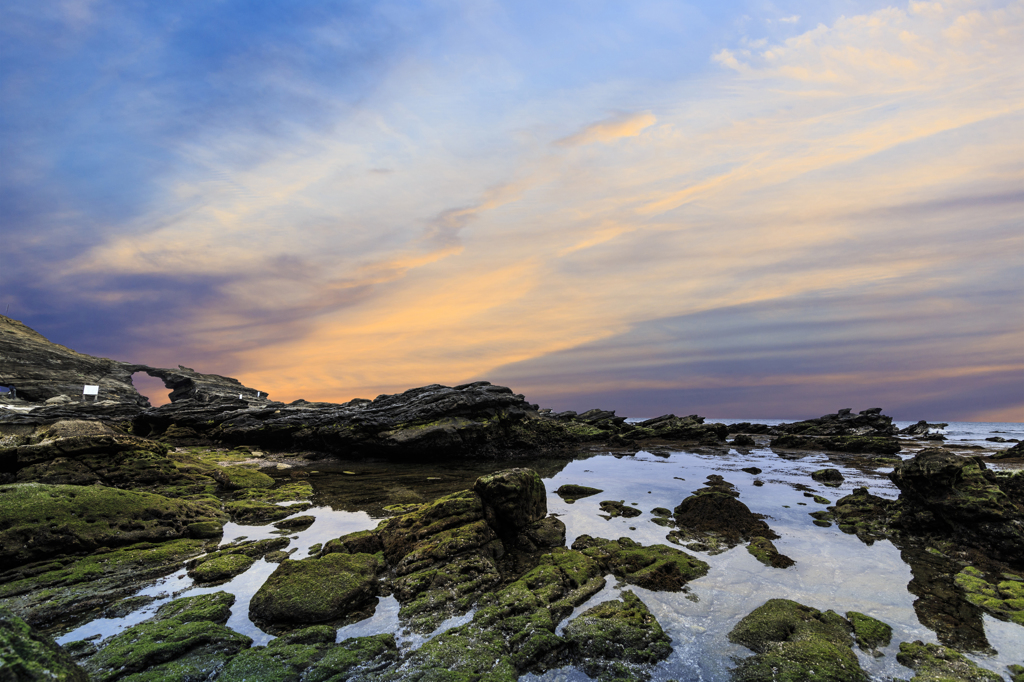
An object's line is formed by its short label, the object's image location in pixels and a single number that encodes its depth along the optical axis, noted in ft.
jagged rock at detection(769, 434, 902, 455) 147.02
